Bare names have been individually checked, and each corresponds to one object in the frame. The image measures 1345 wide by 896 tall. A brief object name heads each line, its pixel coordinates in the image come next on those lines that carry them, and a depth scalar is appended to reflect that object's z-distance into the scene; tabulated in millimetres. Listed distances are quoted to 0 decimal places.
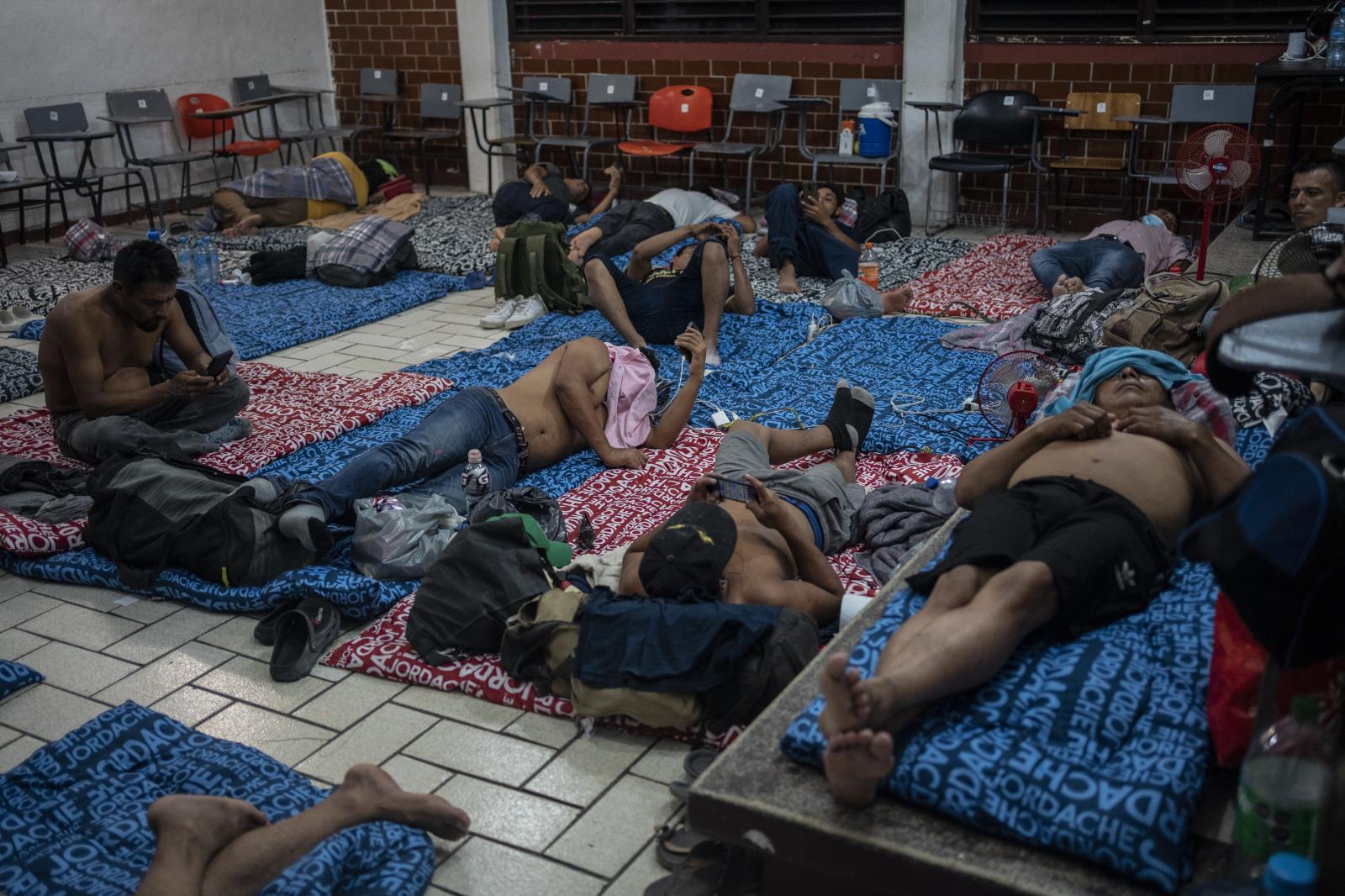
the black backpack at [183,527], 3832
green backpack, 6988
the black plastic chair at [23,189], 8745
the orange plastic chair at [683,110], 10172
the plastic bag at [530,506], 4000
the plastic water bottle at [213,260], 8031
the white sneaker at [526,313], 6875
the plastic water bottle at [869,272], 7039
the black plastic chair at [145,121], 9773
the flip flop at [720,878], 2477
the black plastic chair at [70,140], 9234
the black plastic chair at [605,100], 10359
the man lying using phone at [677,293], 6090
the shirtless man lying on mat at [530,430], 4062
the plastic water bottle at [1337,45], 6801
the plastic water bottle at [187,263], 7992
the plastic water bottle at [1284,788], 1829
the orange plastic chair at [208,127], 10492
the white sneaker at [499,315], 6906
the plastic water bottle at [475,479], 4305
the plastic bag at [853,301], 6699
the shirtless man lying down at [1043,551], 2273
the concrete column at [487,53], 11031
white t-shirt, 8453
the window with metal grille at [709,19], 9602
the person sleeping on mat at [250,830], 2314
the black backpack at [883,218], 8477
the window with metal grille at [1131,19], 8164
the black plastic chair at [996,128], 8633
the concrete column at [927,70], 9102
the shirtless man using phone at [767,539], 3139
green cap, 3594
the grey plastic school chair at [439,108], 11188
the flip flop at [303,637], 3426
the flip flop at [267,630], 3594
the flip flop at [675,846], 2607
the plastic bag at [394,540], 3855
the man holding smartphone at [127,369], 4555
